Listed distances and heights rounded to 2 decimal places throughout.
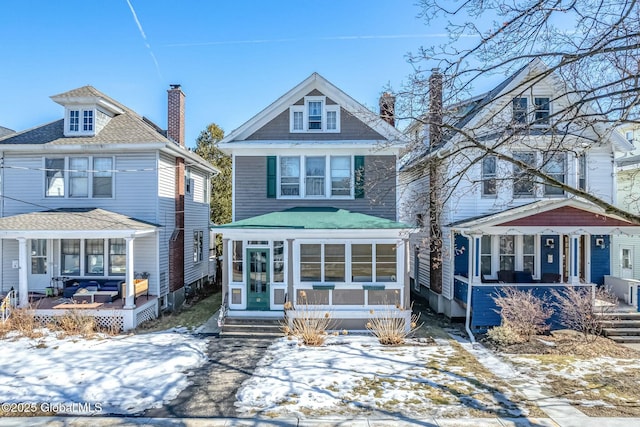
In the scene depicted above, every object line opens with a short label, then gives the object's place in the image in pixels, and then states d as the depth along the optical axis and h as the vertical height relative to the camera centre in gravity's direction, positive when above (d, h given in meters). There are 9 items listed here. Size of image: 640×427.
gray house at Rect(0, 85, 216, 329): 13.42 +0.78
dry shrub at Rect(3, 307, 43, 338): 10.96 -3.52
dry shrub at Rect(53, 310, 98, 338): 11.06 -3.58
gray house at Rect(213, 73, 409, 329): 11.83 +0.10
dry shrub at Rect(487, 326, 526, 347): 10.27 -3.61
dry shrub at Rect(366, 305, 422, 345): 10.55 -3.55
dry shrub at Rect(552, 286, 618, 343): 10.68 -2.90
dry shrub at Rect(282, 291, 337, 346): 10.44 -3.44
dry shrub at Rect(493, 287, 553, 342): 10.58 -3.02
